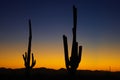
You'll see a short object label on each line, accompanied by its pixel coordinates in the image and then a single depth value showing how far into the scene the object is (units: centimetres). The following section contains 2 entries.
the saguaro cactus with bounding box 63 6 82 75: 2053
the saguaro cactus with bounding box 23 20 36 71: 2817
